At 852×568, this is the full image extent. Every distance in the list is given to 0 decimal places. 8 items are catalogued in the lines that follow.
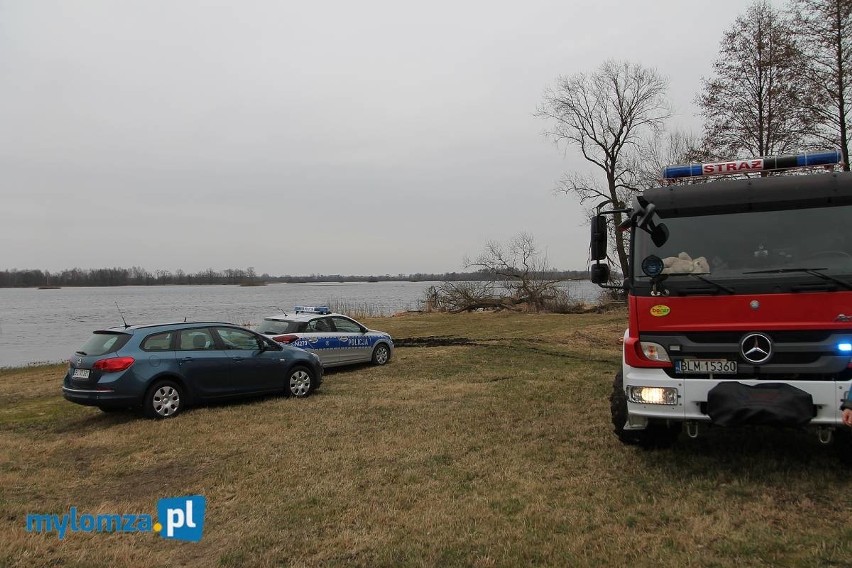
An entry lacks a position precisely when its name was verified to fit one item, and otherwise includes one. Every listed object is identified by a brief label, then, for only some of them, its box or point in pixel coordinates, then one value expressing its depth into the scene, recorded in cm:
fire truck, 480
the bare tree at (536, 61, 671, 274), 3678
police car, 1324
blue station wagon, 851
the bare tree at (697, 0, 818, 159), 1628
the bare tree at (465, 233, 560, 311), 3909
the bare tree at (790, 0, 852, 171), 1504
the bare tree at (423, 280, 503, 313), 3956
